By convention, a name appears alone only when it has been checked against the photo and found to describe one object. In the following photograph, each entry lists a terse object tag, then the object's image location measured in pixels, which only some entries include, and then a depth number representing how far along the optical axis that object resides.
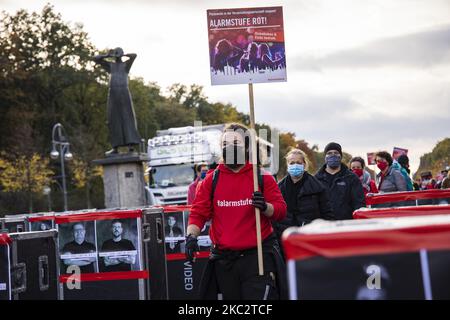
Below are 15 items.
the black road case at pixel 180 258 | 13.73
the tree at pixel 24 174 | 60.50
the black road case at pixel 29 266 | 8.14
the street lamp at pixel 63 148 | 48.31
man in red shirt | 7.63
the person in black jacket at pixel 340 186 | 11.26
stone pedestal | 33.41
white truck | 36.81
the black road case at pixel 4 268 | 8.09
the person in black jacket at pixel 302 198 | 10.08
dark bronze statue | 34.19
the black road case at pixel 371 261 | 4.11
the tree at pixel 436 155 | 92.39
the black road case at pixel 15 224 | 13.85
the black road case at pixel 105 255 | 11.77
